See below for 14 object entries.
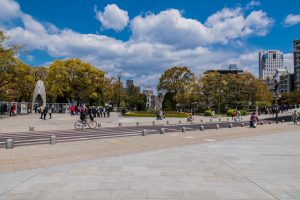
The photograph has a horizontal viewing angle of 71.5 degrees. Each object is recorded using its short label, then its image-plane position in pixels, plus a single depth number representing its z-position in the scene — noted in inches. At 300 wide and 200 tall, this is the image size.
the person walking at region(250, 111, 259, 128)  763.3
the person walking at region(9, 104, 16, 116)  1083.5
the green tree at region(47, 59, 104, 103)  1545.0
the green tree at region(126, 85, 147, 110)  2256.0
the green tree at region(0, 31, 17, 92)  1035.0
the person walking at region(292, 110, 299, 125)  936.3
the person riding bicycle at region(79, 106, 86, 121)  633.2
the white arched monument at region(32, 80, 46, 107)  1312.2
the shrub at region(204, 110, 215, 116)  1444.1
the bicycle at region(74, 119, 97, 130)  636.0
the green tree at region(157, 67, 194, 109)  1689.9
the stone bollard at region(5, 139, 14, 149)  347.8
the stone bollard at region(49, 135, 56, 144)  390.0
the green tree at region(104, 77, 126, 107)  2300.8
